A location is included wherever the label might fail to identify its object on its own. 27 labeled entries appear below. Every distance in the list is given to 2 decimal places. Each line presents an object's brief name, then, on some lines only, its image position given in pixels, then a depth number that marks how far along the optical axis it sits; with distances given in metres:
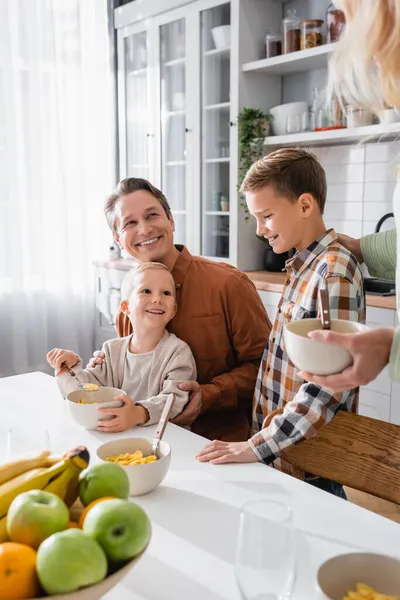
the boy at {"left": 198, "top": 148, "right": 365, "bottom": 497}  1.25
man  1.73
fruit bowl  0.63
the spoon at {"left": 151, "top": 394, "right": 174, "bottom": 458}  1.15
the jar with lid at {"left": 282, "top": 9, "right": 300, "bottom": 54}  3.27
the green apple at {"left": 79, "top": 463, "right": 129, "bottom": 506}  0.78
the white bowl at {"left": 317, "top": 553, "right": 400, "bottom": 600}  0.68
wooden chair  1.18
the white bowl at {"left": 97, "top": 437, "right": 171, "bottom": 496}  1.06
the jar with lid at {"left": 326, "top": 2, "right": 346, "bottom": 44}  3.07
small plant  3.42
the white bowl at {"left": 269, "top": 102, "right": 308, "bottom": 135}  3.34
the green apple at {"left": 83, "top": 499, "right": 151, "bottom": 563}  0.67
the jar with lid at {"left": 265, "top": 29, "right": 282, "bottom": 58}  3.37
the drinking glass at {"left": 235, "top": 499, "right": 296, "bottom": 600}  0.68
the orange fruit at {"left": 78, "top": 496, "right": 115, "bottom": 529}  0.73
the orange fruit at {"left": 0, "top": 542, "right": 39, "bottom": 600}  0.63
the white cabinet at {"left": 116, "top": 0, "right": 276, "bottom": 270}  3.54
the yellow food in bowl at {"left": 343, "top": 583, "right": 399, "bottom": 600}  0.65
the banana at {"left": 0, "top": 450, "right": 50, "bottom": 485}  0.86
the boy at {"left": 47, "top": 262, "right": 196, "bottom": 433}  1.60
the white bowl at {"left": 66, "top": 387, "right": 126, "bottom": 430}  1.37
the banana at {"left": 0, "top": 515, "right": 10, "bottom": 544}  0.71
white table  0.84
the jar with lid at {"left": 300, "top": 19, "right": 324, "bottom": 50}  3.18
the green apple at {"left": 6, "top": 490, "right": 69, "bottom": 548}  0.67
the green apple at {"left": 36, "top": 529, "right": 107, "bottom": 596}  0.62
